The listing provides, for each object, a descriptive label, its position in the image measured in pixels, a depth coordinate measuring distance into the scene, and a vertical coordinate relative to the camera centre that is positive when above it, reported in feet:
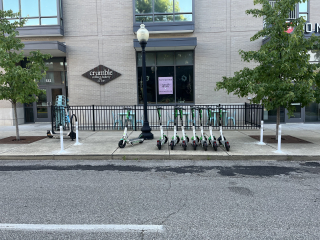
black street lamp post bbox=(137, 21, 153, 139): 30.73 +5.04
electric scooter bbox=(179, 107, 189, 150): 25.68 -4.09
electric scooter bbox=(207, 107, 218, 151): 25.59 -3.99
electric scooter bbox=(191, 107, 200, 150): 26.04 -3.96
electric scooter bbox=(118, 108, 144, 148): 27.46 -4.07
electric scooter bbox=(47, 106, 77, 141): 32.91 -3.81
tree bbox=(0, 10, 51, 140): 29.40 +4.33
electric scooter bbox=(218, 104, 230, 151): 25.71 -4.07
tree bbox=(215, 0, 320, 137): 26.35 +3.86
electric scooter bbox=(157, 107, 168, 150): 26.48 -4.04
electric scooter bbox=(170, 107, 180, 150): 26.21 -3.94
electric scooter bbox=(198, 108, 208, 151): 25.59 -3.99
